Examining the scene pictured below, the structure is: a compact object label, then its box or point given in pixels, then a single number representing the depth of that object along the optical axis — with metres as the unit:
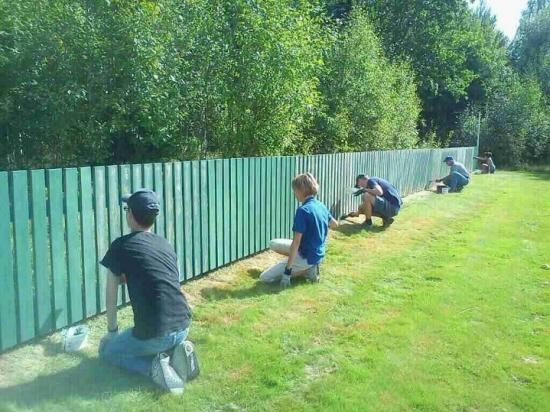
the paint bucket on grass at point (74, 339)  4.34
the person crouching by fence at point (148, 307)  3.86
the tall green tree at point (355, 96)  16.05
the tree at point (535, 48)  45.41
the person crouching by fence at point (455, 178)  18.31
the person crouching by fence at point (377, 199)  10.43
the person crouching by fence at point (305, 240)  6.43
